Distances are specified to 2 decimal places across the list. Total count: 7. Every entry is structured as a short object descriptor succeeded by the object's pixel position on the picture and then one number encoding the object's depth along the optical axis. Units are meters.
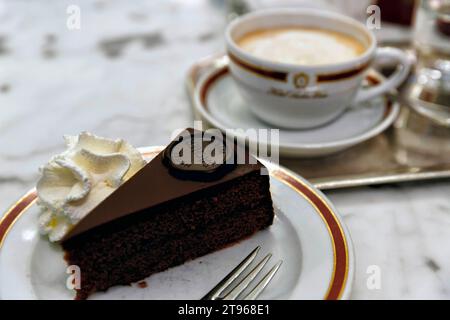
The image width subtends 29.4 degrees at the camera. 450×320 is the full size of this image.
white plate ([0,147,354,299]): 0.40
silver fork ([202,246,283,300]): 0.40
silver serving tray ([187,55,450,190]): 0.47
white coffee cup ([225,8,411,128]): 0.48
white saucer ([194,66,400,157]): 0.49
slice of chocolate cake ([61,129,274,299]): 0.41
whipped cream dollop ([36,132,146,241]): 0.42
